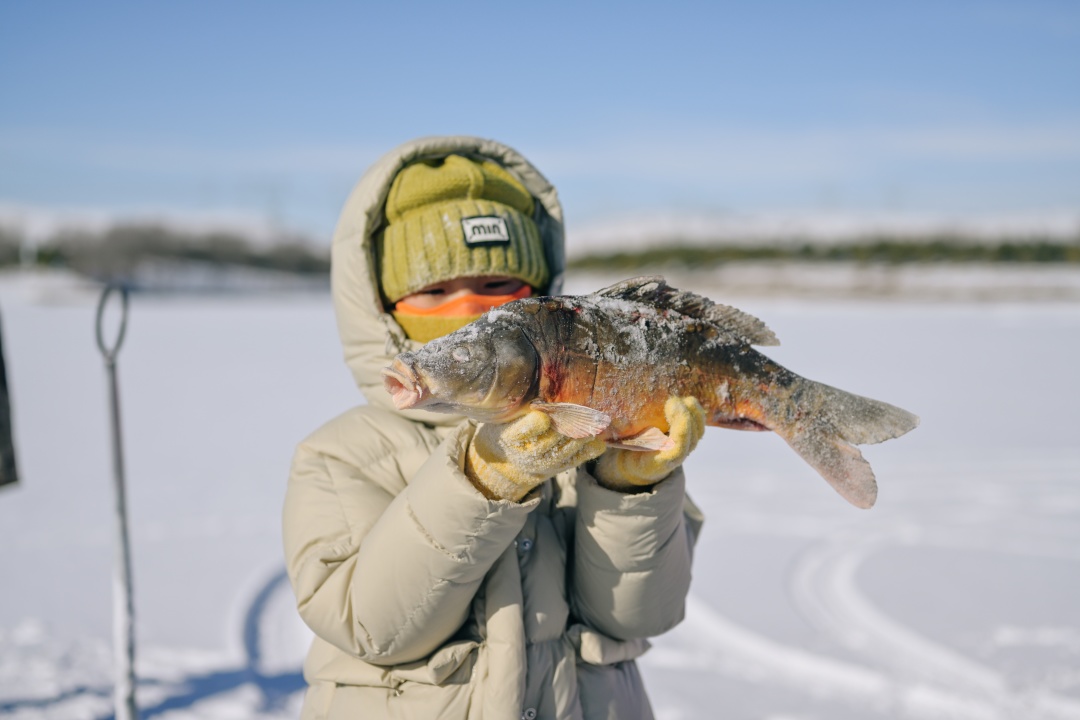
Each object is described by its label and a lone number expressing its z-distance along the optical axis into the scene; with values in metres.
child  1.58
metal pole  3.09
